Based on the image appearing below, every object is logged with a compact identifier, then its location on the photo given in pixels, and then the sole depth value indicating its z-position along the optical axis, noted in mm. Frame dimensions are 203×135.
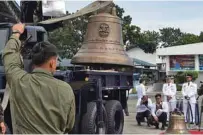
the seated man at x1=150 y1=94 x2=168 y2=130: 12016
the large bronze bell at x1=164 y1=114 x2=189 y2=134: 6062
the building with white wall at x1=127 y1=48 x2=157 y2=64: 62875
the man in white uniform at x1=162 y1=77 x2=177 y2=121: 13364
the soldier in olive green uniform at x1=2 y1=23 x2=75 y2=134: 3010
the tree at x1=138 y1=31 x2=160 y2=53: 58312
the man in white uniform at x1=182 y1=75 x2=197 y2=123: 12797
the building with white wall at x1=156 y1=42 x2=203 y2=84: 40250
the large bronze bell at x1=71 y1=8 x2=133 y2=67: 8117
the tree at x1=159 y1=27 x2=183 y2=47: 100375
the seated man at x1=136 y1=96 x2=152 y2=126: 12781
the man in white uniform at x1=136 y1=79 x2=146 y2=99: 14608
